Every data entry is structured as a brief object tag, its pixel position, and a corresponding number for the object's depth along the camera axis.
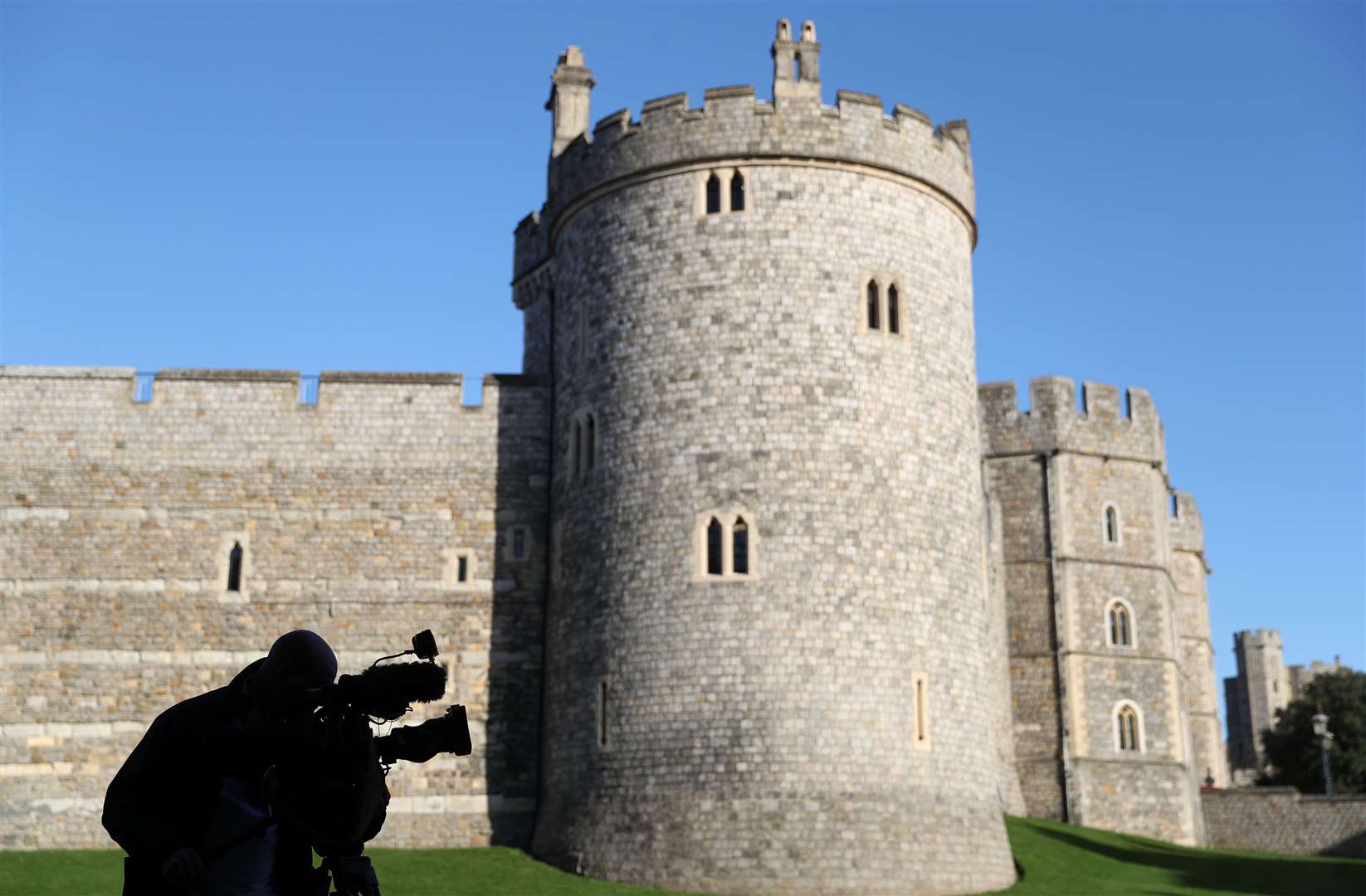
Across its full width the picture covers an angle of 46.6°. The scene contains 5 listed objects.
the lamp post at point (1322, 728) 35.78
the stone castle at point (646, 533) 21.12
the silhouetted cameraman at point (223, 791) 5.05
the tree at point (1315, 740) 47.44
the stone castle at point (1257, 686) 73.75
